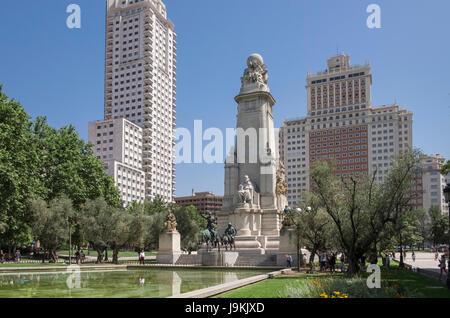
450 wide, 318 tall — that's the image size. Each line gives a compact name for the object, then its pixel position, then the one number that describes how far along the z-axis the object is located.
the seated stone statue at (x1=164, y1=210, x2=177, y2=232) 41.84
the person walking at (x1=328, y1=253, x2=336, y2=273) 29.98
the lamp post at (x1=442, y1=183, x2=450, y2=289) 18.72
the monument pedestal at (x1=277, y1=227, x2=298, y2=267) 34.28
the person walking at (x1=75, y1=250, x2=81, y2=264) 44.16
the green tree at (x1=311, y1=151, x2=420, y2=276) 21.59
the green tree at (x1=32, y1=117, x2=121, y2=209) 47.94
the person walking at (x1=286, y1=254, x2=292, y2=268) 32.29
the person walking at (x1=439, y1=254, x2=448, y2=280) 22.69
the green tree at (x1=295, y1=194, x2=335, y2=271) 30.41
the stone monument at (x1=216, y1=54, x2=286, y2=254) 45.65
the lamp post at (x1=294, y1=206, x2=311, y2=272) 29.66
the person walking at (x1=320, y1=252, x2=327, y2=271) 31.56
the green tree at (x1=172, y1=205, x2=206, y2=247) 63.19
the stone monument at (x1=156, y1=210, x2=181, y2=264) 39.72
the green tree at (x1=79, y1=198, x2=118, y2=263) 41.56
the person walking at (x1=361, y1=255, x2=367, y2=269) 28.16
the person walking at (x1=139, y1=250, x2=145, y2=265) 37.09
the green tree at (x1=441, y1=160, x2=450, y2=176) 30.64
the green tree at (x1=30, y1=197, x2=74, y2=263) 40.75
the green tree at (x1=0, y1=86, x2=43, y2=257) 35.44
